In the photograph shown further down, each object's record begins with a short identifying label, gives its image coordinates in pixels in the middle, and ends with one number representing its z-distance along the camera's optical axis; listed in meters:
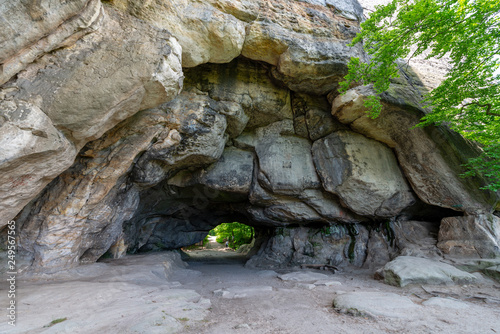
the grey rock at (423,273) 5.88
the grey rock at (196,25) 5.11
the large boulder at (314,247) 10.41
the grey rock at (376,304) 3.75
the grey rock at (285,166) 10.15
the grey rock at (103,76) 3.92
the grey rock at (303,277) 7.31
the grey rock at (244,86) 8.25
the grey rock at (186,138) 7.48
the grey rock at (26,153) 3.44
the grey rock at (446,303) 4.21
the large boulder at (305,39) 6.91
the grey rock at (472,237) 7.02
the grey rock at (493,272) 6.03
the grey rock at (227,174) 10.03
